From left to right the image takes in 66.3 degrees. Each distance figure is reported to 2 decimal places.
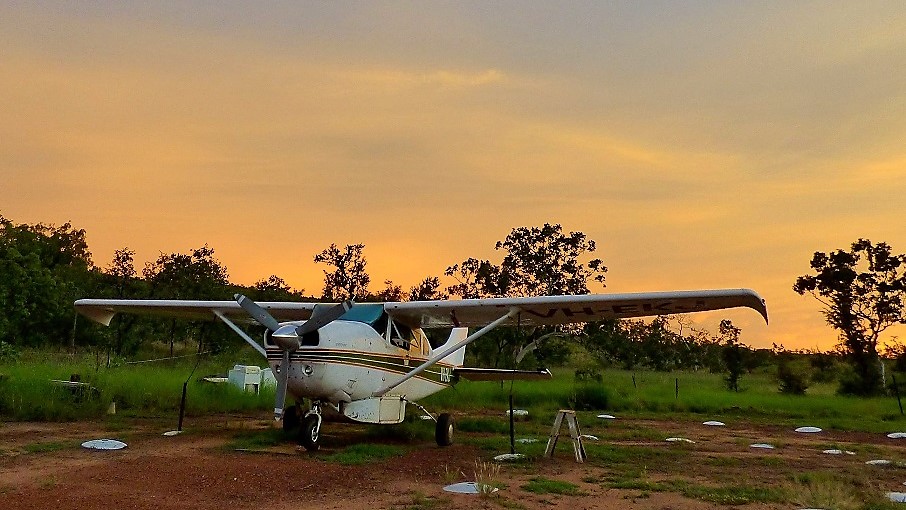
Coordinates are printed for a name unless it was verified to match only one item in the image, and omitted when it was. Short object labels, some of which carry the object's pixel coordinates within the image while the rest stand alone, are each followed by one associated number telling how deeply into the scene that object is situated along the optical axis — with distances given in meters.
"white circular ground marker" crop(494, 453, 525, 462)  10.49
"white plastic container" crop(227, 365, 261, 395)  19.39
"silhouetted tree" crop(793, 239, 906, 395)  35.25
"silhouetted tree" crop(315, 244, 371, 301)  40.62
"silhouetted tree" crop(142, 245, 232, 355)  38.81
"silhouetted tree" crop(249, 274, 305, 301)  42.77
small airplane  10.65
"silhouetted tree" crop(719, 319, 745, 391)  33.51
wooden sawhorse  10.49
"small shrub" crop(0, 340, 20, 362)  22.28
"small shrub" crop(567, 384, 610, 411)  21.91
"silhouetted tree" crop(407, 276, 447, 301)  42.19
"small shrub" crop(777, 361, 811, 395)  29.17
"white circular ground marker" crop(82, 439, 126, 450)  10.65
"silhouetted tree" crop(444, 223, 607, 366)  40.09
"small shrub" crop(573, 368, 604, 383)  27.77
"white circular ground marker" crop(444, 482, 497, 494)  7.57
